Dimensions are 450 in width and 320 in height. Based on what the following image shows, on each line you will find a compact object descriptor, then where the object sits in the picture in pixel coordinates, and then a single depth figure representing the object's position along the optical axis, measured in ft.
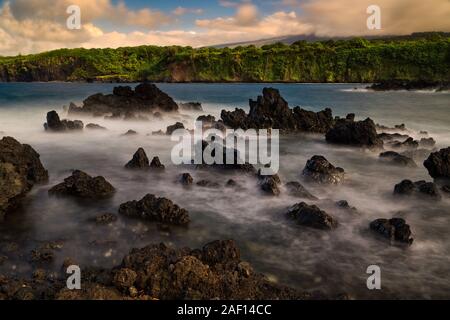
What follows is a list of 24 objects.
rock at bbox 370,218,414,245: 31.22
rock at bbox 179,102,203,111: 130.93
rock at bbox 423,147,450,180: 47.52
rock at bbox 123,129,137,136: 82.46
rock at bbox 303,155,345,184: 47.55
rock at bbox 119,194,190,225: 34.06
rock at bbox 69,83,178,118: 107.34
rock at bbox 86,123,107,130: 87.04
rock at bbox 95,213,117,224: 33.63
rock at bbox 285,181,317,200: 41.16
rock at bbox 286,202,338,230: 33.32
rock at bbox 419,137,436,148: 72.28
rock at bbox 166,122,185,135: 82.38
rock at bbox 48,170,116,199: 40.16
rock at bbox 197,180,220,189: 44.42
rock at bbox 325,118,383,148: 69.36
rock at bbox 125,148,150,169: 52.34
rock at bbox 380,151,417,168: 57.36
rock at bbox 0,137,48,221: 36.68
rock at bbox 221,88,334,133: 88.22
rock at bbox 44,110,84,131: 84.07
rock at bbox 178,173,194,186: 45.70
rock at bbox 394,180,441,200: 41.73
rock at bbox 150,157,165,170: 52.17
